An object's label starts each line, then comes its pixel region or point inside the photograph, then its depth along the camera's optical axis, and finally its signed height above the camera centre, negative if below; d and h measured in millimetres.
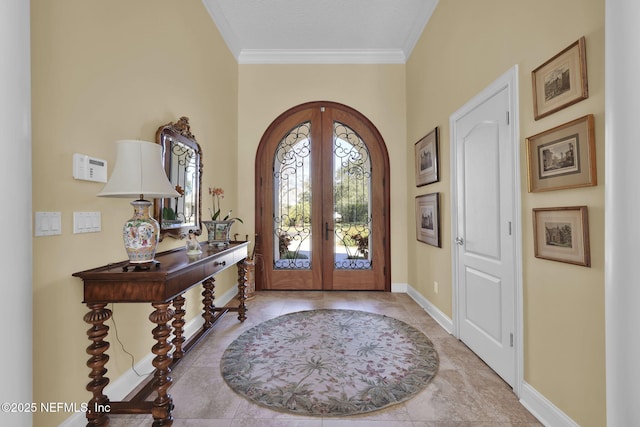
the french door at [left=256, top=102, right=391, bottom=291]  4375 +201
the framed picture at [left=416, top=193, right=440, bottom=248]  3205 -54
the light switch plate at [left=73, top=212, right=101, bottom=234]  1591 -20
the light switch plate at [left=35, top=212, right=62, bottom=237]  1383 -23
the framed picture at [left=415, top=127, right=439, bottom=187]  3238 +669
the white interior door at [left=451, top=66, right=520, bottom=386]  2035 -115
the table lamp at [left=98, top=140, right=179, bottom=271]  1582 +169
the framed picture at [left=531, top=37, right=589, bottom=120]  1441 +716
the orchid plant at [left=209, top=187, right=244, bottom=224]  3435 +185
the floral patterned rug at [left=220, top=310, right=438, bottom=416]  1911 -1190
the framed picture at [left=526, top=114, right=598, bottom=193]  1405 +302
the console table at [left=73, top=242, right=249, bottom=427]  1569 -554
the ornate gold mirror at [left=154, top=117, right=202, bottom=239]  2402 +374
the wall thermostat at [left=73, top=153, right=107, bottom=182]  1575 +289
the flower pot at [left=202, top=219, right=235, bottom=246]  2883 -151
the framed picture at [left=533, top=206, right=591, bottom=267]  1440 -119
